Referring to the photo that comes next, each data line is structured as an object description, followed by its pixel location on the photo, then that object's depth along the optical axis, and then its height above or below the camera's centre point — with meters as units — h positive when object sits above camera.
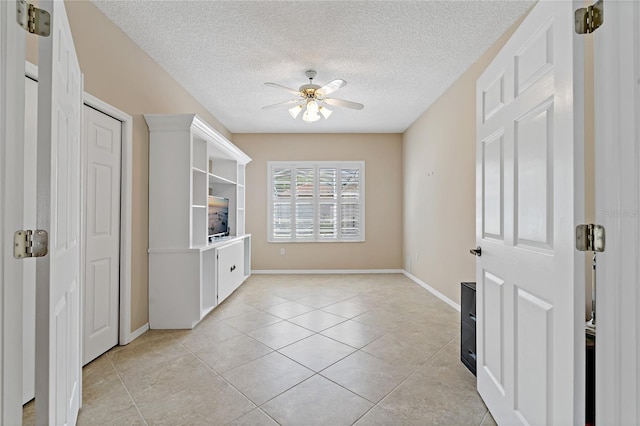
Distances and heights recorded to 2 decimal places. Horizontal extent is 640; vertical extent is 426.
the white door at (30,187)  1.50 +0.15
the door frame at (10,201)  0.81 +0.04
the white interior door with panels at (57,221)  0.95 -0.02
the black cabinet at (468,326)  2.06 -0.78
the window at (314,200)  5.97 +0.30
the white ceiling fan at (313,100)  3.20 +1.32
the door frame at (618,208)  0.86 +0.02
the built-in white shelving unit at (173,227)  3.01 -0.12
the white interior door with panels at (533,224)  1.01 -0.04
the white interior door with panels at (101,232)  2.30 -0.14
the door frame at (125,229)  2.66 -0.12
